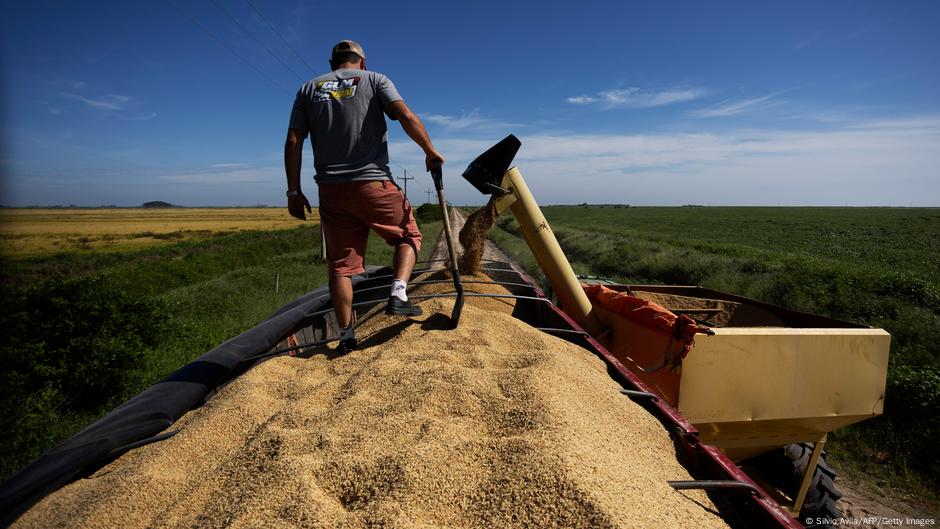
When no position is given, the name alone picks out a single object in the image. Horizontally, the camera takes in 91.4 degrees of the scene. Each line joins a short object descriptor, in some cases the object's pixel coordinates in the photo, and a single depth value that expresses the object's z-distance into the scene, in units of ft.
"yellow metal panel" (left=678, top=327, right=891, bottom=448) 7.72
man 8.86
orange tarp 7.80
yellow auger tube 11.44
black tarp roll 4.66
